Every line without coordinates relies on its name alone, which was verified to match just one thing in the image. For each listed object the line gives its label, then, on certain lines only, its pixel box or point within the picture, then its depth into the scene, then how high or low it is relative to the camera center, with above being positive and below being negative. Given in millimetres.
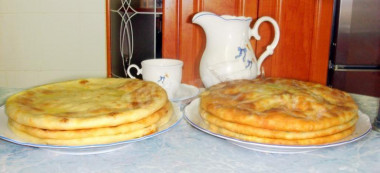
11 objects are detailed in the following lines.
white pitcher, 1141 -79
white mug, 1084 -156
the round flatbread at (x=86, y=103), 664 -170
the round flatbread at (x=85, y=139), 657 -212
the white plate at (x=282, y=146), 674 -216
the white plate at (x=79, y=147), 646 -215
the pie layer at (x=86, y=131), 656 -198
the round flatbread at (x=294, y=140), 688 -216
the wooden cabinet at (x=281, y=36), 1759 -55
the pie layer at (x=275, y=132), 688 -202
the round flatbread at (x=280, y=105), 696 -171
